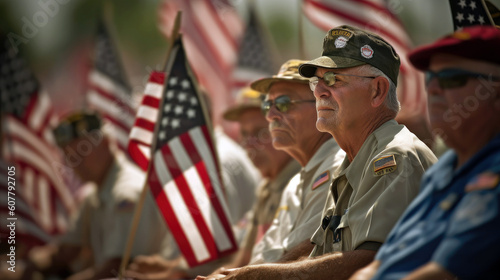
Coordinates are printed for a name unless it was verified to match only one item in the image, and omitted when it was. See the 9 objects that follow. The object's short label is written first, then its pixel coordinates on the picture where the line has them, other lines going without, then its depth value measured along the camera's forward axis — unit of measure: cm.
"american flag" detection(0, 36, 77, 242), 1906
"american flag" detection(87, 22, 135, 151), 2083
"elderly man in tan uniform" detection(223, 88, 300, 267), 1149
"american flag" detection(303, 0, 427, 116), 1625
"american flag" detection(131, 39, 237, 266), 1180
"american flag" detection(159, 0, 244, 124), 2233
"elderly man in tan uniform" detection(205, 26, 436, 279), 645
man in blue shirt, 465
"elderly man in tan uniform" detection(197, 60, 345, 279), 904
